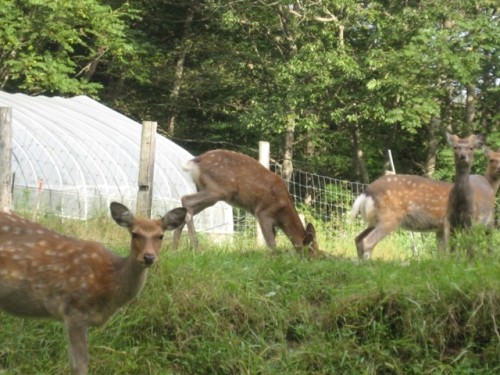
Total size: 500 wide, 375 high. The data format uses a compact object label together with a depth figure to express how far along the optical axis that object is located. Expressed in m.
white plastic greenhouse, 16.41
